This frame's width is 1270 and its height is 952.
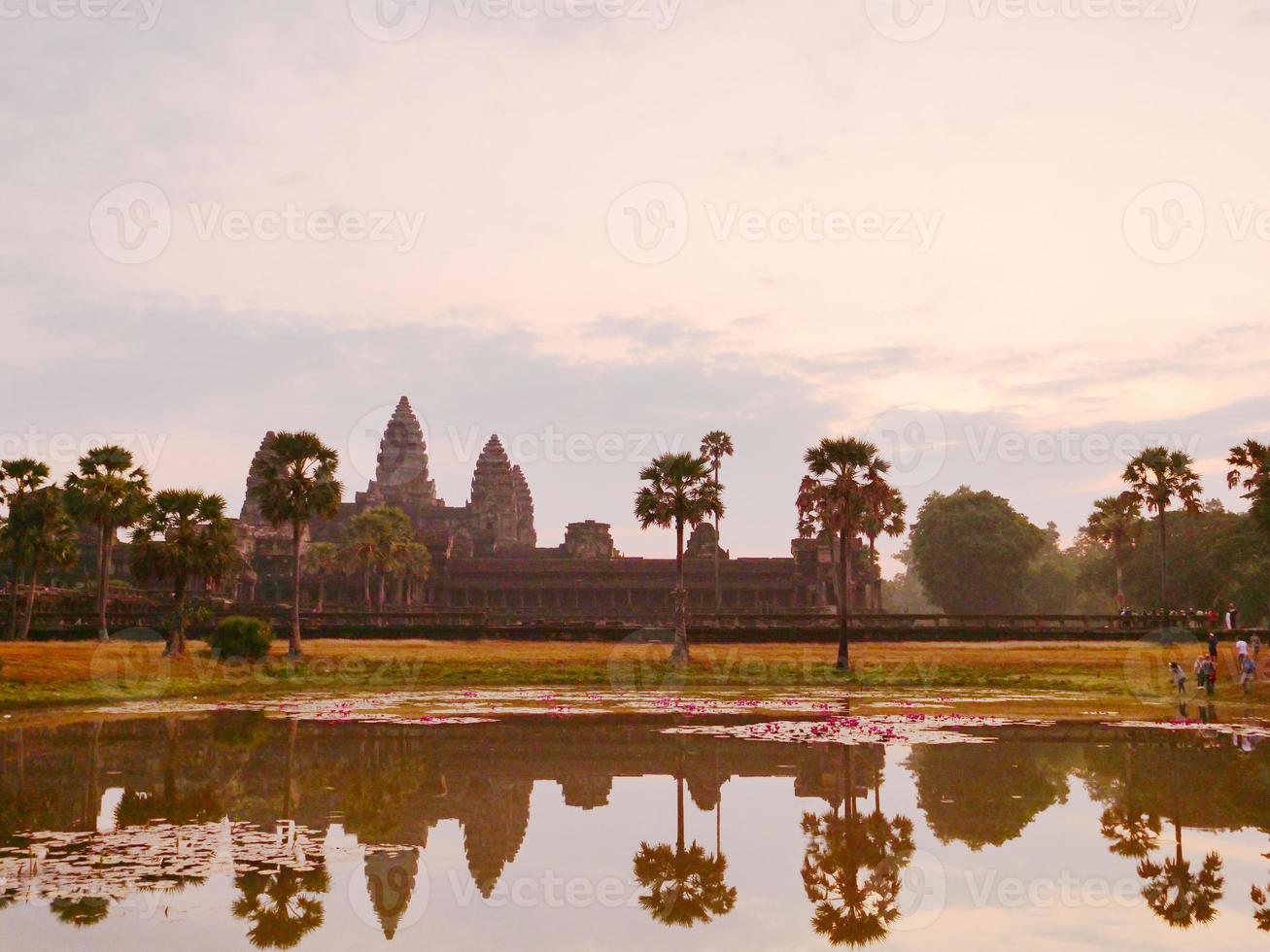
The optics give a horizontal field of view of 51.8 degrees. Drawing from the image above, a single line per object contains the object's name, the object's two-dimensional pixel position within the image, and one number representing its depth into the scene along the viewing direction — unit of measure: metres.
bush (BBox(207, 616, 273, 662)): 46.19
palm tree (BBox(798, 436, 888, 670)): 49.62
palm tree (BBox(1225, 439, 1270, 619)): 50.31
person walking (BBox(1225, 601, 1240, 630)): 54.06
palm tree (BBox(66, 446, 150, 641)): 54.06
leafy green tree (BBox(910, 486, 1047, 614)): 106.69
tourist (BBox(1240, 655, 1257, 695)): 37.69
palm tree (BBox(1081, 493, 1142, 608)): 82.56
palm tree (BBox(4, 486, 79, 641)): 53.81
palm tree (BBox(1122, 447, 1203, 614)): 61.25
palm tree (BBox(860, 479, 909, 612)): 85.44
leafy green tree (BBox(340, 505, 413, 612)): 84.44
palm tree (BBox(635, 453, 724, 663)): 54.03
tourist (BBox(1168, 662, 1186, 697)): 37.62
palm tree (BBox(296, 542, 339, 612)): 92.00
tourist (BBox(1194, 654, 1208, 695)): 37.59
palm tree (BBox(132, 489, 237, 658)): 48.19
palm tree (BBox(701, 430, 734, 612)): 79.12
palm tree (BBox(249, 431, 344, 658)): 51.59
